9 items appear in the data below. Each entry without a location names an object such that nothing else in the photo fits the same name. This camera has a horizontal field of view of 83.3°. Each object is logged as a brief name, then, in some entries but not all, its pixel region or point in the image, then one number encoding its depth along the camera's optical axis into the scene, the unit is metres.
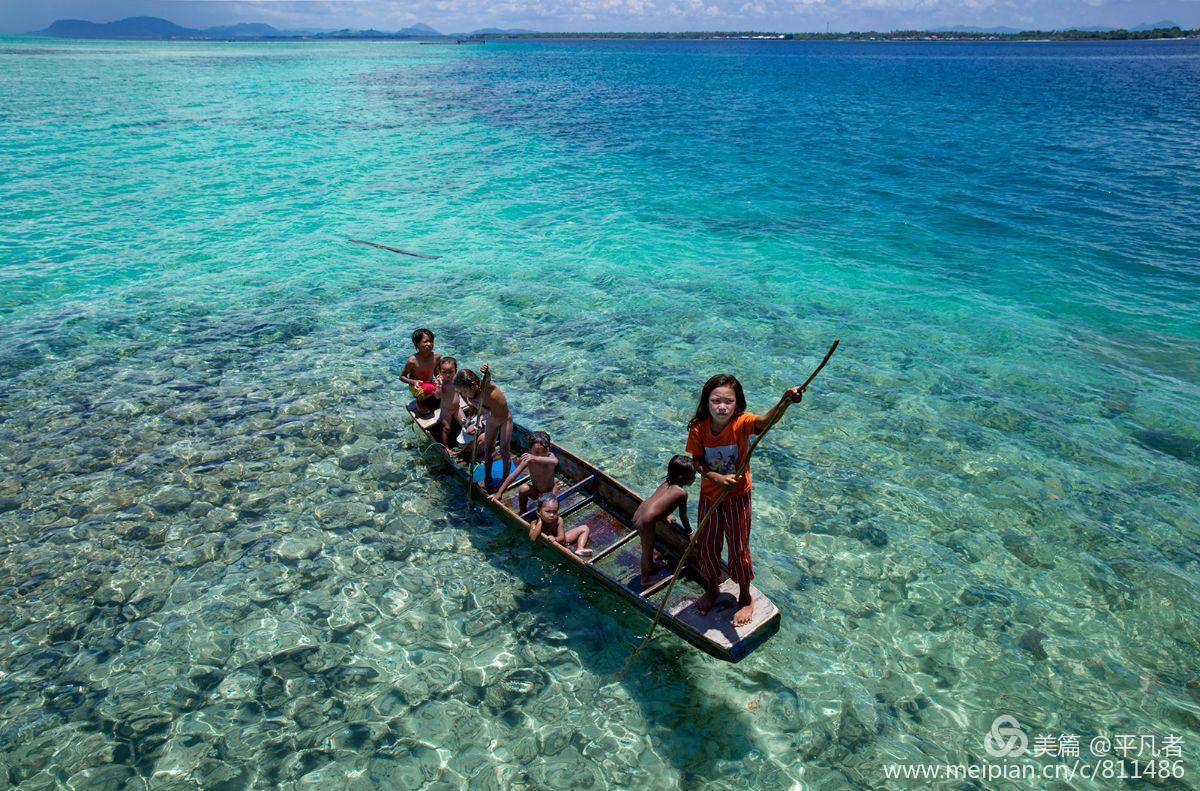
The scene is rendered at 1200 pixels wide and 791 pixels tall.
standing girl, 6.70
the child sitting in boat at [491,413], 10.38
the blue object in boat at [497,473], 11.02
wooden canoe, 7.46
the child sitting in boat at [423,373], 12.53
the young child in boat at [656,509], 8.02
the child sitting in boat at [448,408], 11.40
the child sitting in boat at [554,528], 9.23
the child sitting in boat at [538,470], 9.70
